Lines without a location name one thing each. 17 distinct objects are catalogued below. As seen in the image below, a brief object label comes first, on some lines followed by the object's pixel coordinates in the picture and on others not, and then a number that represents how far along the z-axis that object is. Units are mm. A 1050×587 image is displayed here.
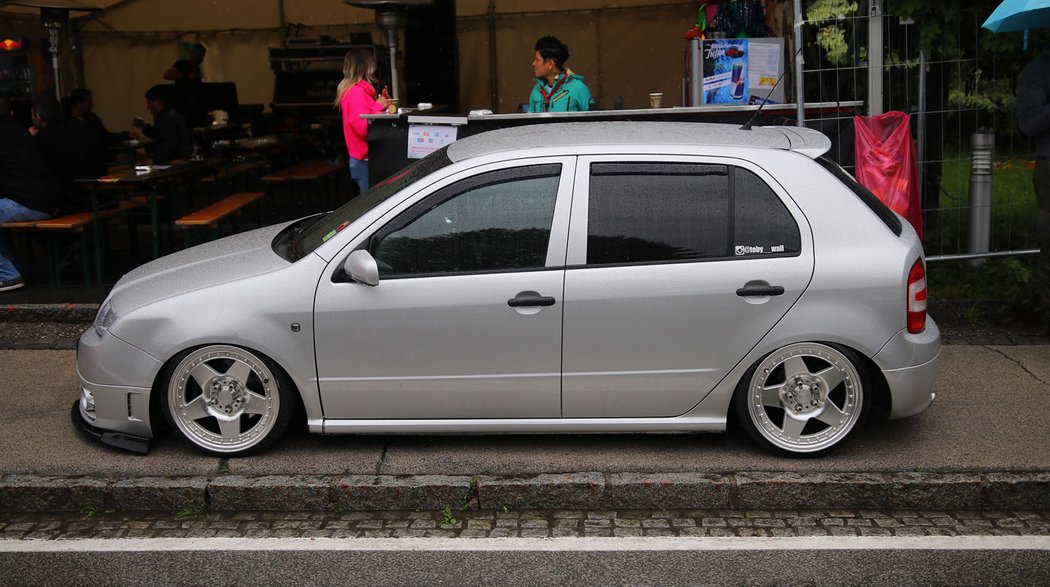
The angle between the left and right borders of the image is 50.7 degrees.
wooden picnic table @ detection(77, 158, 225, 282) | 9212
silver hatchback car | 5230
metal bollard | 7941
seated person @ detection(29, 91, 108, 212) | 9766
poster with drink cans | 8648
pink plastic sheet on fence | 7684
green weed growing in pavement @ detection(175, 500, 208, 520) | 5145
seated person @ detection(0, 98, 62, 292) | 9195
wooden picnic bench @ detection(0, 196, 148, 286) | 9094
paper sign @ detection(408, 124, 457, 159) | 8547
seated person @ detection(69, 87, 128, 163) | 12172
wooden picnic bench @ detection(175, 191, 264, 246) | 9219
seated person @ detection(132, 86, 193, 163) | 11836
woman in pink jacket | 9003
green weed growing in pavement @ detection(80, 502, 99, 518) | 5164
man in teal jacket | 8938
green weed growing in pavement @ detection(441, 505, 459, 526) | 5016
